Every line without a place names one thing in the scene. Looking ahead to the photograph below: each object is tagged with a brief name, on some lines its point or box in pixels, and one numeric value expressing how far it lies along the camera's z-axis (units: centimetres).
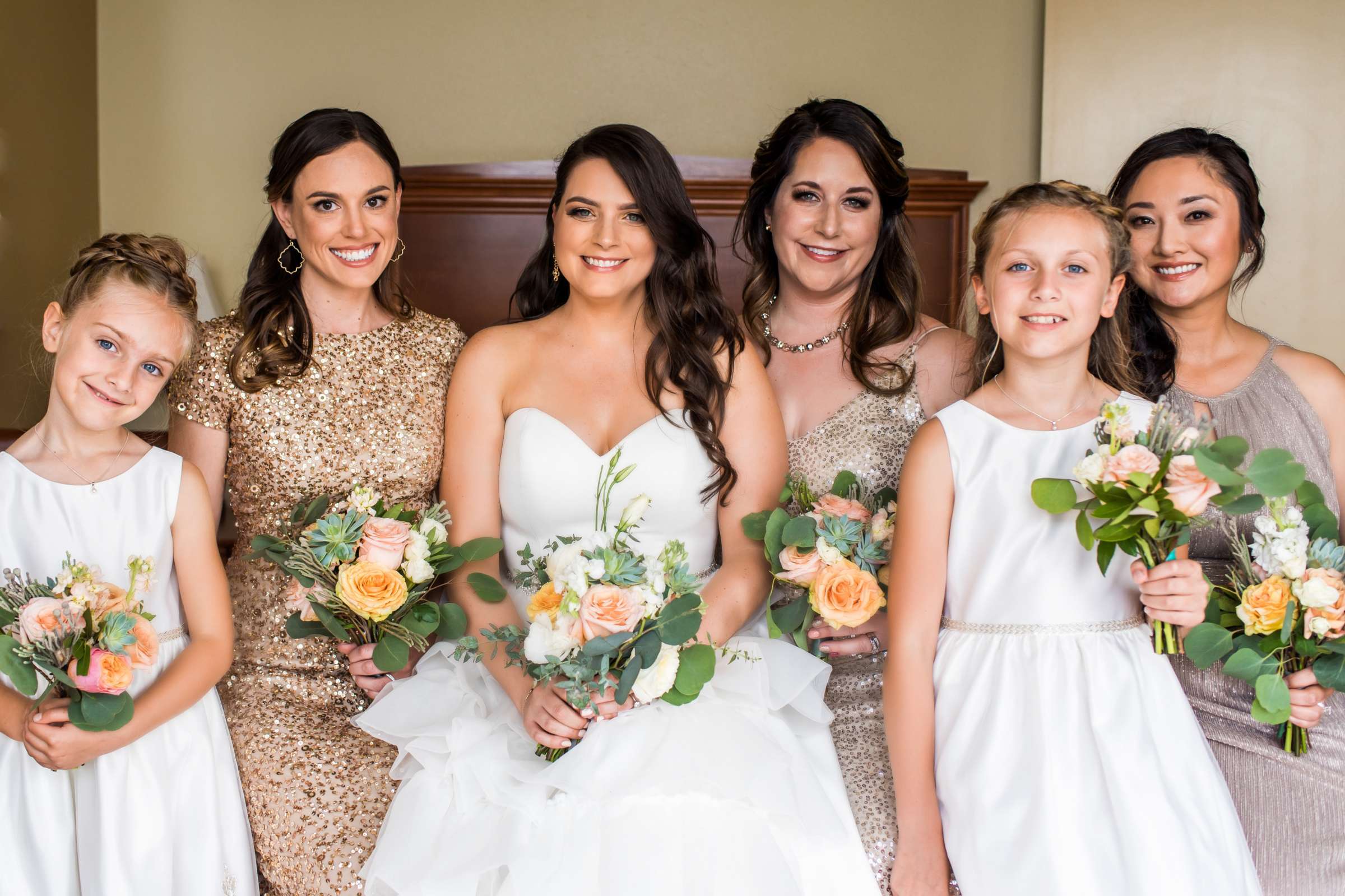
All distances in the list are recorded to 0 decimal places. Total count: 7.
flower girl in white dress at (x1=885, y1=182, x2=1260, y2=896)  199
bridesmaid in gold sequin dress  272
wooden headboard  453
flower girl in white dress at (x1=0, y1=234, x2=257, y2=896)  212
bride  199
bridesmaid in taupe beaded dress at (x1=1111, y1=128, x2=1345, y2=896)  260
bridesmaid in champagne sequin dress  288
